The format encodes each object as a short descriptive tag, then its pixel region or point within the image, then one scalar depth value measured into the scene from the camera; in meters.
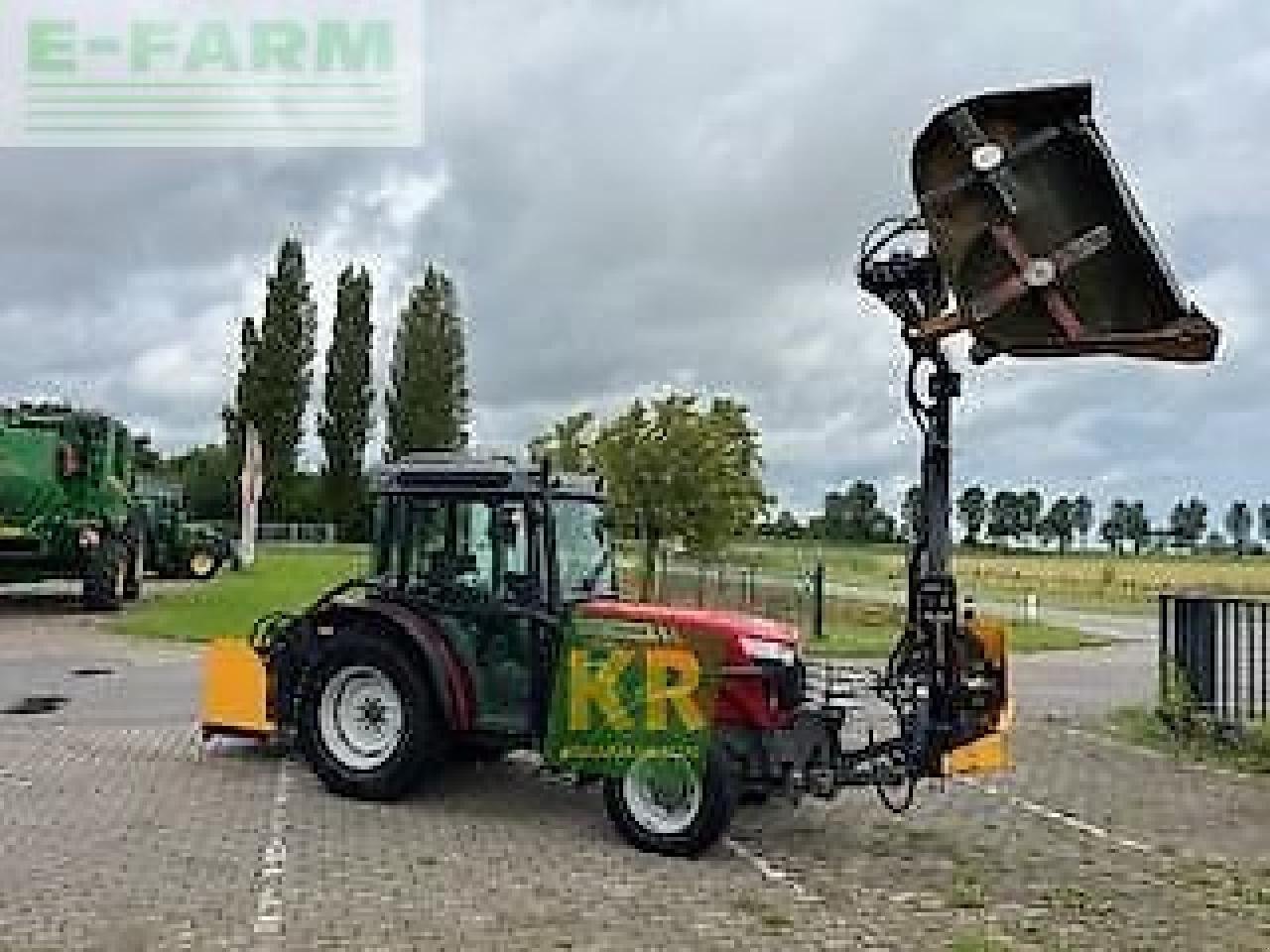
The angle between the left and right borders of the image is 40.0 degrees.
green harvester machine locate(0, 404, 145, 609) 26.77
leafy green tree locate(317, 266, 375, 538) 86.69
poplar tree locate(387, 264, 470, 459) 89.94
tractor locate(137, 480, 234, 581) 38.75
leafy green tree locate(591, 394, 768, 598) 40.38
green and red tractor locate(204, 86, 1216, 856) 8.89
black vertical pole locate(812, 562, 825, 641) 29.30
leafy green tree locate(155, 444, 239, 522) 83.06
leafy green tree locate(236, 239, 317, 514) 85.19
